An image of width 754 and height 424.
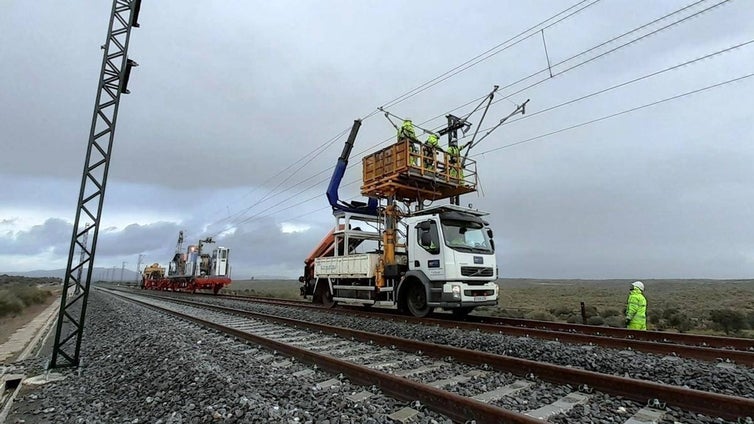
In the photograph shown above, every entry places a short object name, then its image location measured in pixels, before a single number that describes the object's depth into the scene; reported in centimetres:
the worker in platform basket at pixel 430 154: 1395
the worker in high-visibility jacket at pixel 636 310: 911
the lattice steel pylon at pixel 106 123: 739
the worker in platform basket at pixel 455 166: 1491
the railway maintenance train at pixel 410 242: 1073
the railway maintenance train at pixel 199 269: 3519
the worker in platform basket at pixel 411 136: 1342
